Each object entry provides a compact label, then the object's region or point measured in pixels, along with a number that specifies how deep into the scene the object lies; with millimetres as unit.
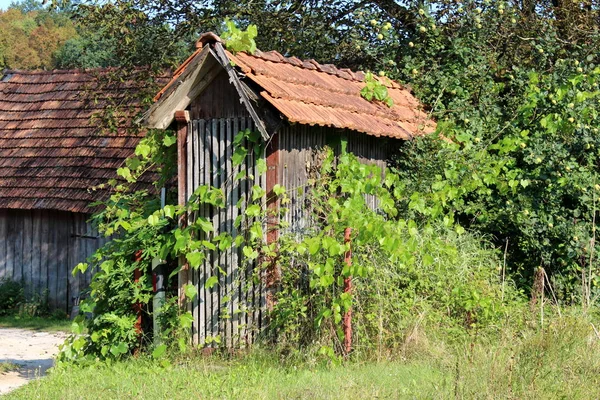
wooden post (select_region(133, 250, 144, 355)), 16661
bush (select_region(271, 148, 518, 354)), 14861
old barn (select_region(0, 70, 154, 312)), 27979
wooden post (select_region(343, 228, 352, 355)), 15086
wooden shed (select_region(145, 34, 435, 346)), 15747
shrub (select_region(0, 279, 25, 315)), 28119
